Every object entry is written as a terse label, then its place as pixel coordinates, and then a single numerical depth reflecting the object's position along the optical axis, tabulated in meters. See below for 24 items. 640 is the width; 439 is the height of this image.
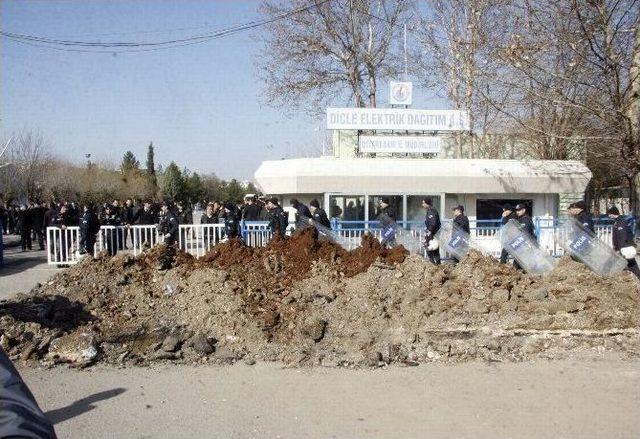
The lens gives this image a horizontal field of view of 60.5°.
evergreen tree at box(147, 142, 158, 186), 87.66
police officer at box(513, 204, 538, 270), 11.90
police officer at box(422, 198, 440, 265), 13.23
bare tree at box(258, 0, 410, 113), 28.88
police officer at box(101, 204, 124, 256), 15.85
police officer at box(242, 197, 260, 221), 17.95
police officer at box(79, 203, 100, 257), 15.13
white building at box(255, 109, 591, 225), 16.98
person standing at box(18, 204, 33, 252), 21.27
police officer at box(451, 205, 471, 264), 13.07
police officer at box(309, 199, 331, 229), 12.98
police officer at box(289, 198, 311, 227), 12.88
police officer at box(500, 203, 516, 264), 13.30
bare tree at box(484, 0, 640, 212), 14.23
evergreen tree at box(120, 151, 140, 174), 66.06
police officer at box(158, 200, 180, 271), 15.13
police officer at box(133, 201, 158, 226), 18.17
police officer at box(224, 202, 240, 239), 15.17
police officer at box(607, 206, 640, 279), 9.92
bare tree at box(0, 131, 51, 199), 44.34
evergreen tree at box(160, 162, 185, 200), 63.00
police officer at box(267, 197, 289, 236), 14.00
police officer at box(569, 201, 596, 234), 11.40
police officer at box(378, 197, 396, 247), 13.69
